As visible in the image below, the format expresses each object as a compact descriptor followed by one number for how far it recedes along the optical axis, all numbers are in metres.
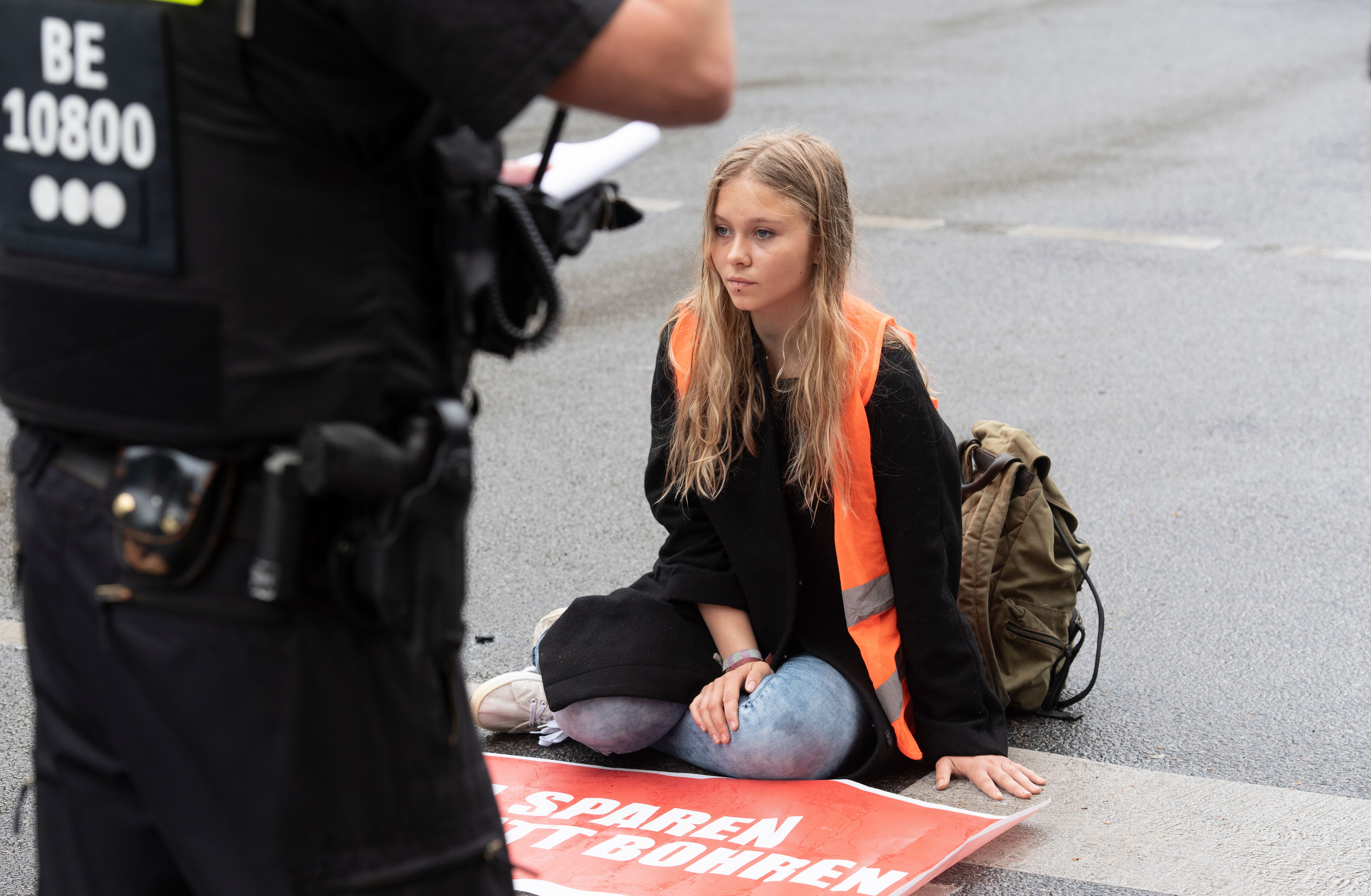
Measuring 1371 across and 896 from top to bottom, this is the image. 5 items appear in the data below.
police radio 3.05
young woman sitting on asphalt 6.02
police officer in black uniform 2.87
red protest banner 5.43
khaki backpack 6.55
